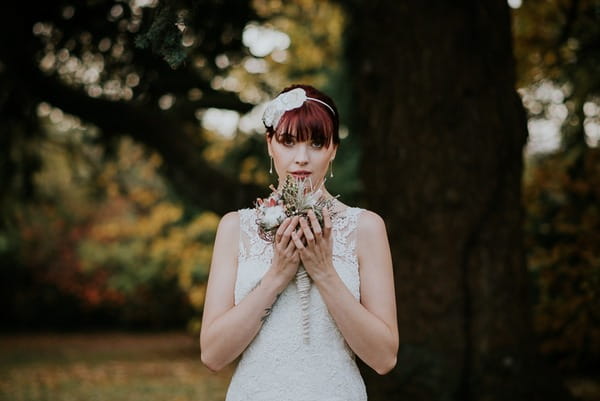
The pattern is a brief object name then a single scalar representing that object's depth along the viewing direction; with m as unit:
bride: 2.33
